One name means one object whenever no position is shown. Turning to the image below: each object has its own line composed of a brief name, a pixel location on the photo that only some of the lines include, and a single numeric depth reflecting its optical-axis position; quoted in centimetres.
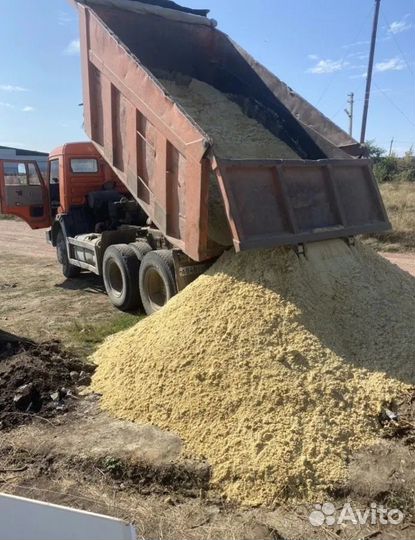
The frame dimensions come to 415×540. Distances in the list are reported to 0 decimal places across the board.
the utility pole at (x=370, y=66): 2056
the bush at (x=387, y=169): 2698
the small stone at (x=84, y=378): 495
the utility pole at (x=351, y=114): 3212
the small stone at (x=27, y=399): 451
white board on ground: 181
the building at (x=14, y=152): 5238
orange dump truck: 521
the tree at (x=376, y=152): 3494
